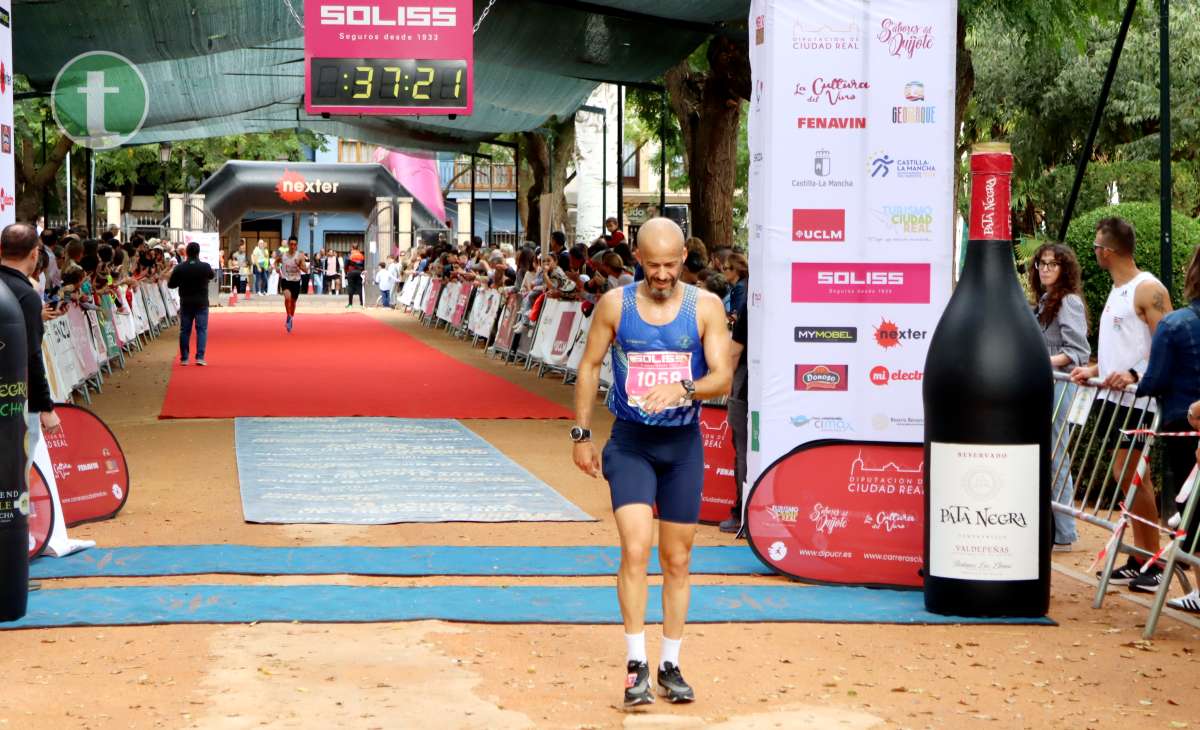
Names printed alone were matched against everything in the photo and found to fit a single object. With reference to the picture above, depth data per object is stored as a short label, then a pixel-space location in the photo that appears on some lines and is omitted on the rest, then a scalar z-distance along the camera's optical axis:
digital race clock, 17.55
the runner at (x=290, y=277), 33.06
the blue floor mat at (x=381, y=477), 11.27
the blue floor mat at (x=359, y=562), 9.16
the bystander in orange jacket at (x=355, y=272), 51.47
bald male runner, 6.52
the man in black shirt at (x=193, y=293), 23.84
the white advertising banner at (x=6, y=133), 11.62
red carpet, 18.45
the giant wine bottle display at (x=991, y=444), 8.10
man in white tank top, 9.30
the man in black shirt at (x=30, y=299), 8.86
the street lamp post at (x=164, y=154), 46.66
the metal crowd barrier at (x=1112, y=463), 8.09
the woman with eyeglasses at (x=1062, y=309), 10.12
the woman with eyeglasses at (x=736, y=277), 11.09
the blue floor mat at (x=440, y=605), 7.96
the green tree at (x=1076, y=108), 29.23
